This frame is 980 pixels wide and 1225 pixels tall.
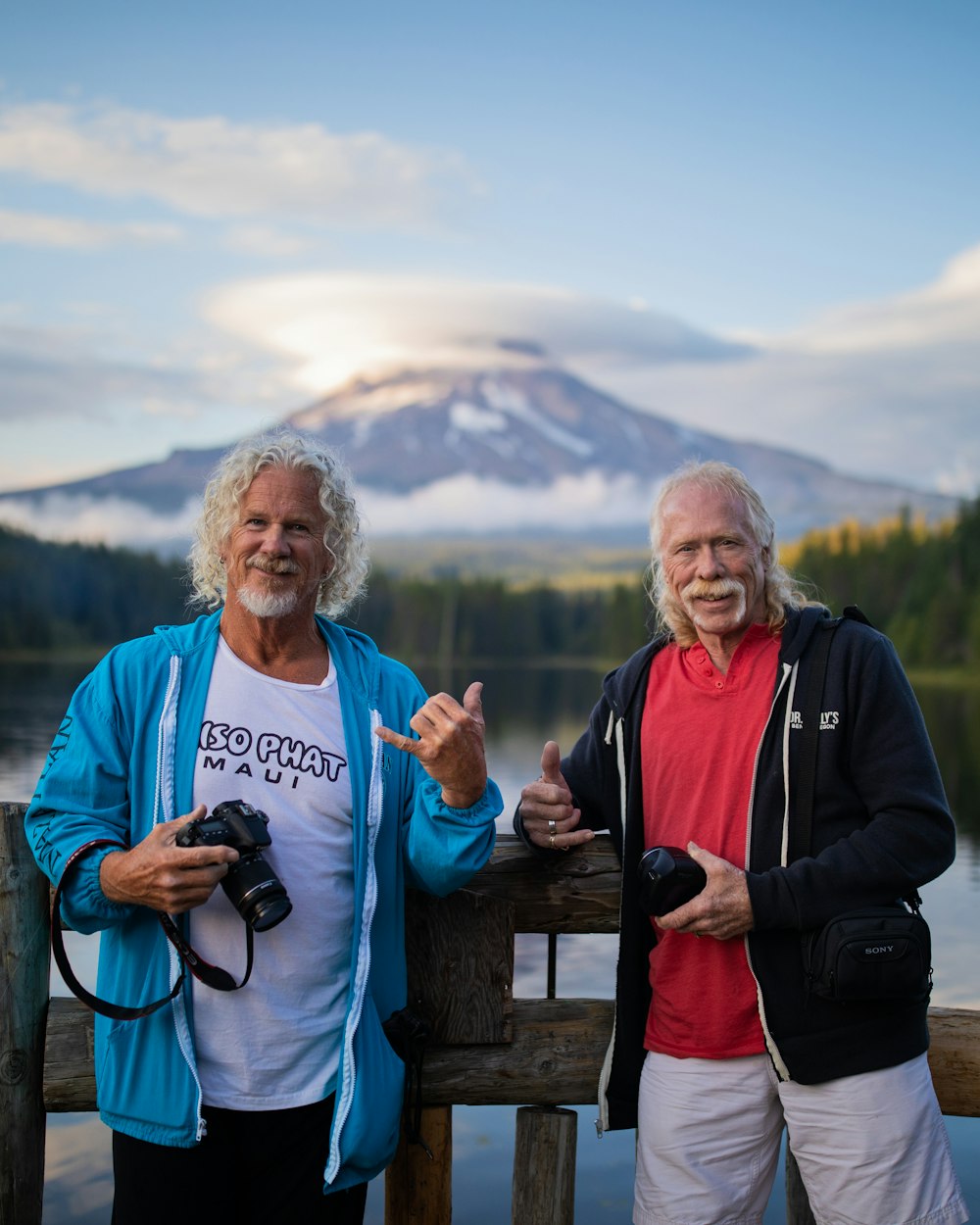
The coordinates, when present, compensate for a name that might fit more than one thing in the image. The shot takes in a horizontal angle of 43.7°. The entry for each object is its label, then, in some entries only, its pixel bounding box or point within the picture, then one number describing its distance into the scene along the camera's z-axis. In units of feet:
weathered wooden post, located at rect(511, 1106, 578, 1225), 11.71
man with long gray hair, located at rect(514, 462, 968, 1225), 9.99
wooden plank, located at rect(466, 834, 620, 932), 11.65
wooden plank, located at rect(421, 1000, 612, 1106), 11.59
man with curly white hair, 9.50
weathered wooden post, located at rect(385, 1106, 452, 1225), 11.37
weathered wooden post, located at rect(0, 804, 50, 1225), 10.78
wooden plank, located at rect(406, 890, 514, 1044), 11.37
